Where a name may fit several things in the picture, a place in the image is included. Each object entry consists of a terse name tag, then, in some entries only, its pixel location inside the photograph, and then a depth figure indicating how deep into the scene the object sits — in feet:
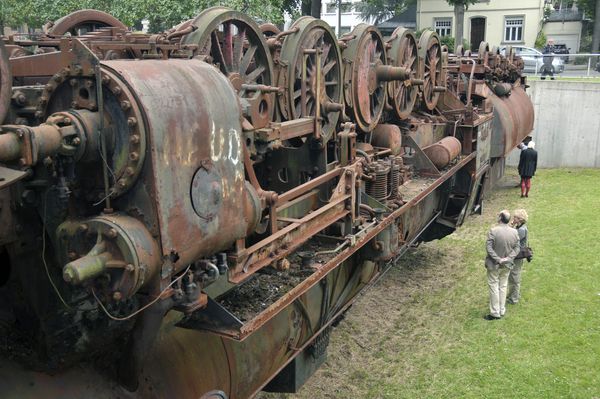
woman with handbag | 29.37
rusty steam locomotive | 10.87
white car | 84.47
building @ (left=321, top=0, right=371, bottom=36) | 175.01
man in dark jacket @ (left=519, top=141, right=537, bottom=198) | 51.67
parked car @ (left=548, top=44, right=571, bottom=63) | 122.19
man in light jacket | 28.37
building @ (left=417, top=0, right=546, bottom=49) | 138.62
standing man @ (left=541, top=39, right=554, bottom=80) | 83.11
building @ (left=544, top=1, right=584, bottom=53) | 154.61
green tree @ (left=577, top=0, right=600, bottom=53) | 121.60
